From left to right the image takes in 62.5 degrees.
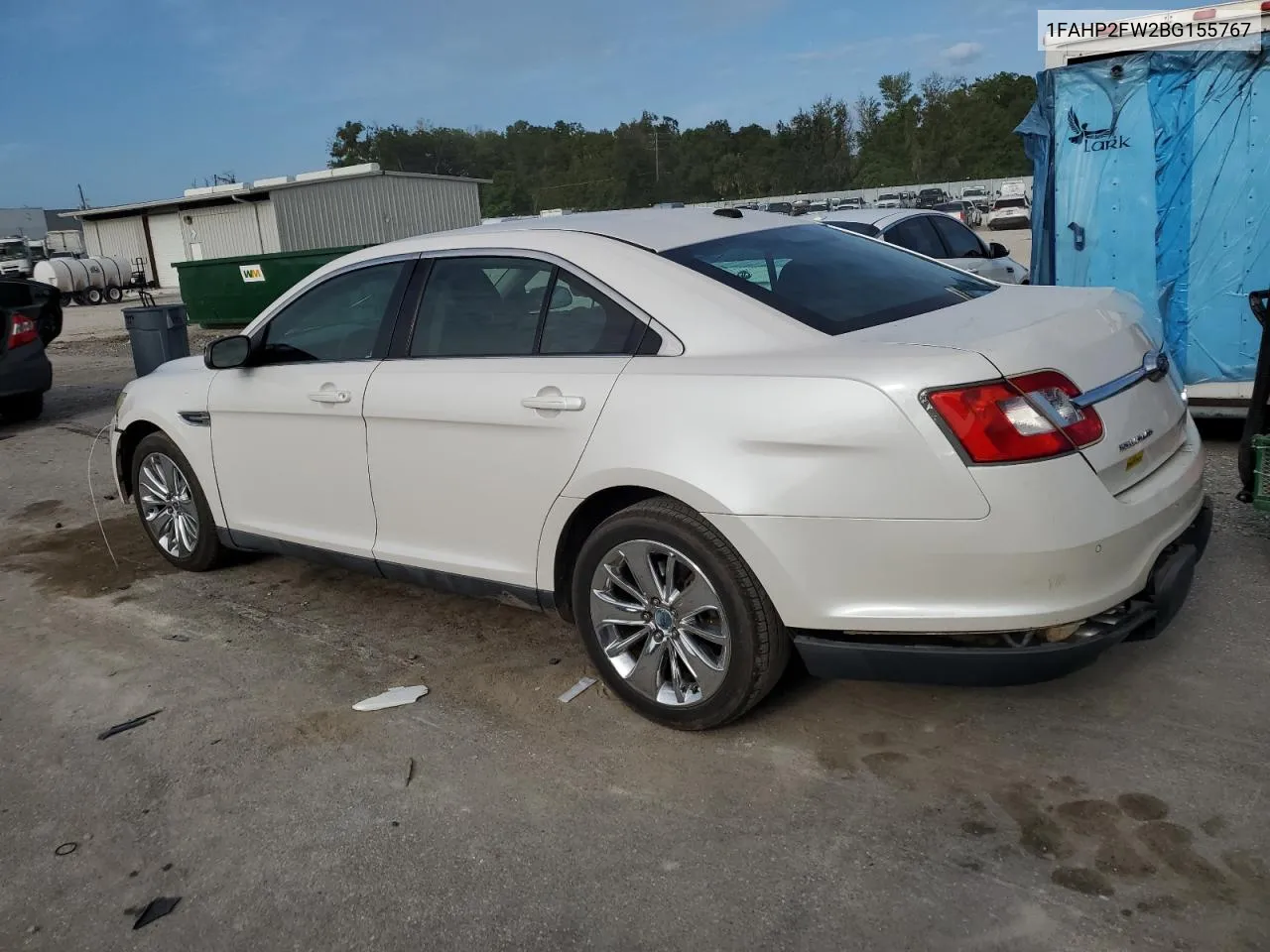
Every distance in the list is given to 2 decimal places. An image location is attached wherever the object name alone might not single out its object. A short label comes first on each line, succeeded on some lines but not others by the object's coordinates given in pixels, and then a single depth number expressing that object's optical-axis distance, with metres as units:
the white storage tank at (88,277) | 38.00
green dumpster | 18.84
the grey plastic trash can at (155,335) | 11.59
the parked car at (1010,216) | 42.44
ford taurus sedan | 2.79
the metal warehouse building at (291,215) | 37.41
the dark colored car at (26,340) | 10.28
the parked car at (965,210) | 39.83
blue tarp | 6.62
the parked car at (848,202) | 52.15
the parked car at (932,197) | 47.94
